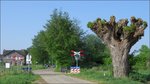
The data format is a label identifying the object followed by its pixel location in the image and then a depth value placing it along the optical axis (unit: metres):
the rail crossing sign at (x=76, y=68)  37.10
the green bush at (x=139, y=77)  23.31
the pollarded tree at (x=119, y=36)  23.25
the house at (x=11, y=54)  116.96
